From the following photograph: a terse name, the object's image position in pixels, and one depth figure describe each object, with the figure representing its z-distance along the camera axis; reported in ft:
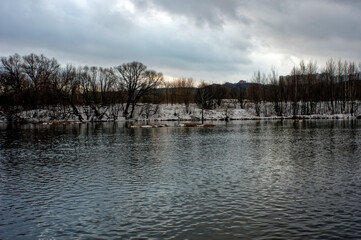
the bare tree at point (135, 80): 394.11
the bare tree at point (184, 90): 429.75
